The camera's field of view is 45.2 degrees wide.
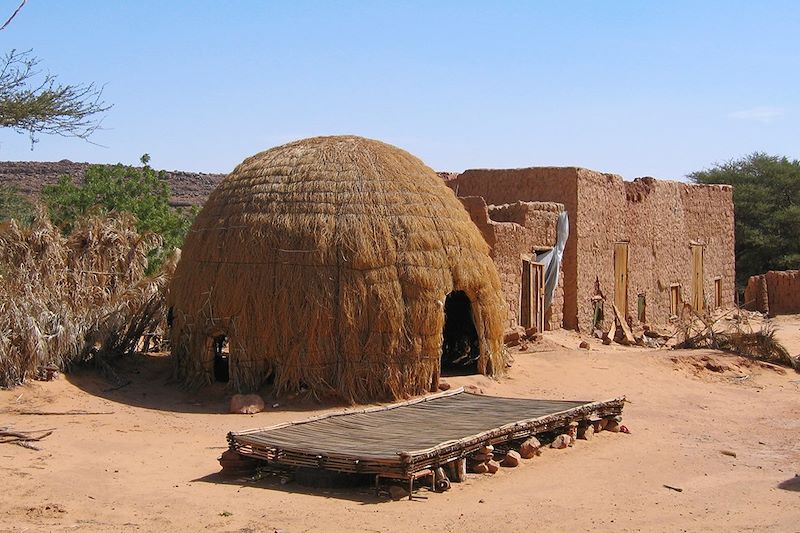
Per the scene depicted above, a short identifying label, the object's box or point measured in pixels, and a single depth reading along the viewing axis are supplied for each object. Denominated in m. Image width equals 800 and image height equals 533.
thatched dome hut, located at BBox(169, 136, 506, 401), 10.77
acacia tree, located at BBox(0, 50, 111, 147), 9.98
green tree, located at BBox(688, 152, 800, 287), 28.70
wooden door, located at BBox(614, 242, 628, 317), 18.19
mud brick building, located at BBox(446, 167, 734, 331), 15.69
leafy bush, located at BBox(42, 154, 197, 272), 20.25
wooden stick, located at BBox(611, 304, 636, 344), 16.56
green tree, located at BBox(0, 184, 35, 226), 22.17
